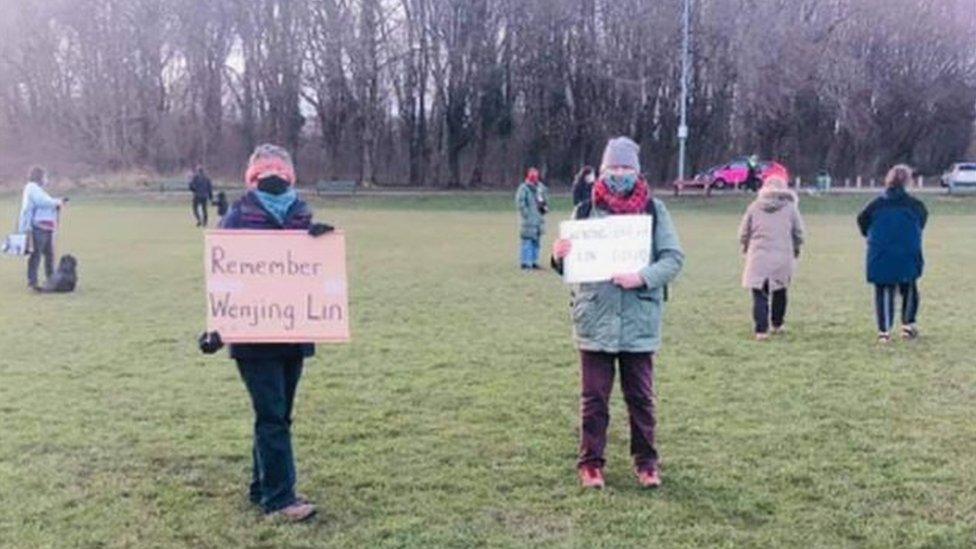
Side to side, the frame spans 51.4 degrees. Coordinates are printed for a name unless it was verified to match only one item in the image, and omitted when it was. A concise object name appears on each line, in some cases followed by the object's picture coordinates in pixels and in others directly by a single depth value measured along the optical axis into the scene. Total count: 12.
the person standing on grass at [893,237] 11.01
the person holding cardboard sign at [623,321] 5.92
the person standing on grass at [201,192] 31.47
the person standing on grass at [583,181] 16.81
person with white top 15.91
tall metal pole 52.08
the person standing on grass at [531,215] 18.97
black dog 15.55
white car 51.08
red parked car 51.78
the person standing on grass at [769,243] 11.26
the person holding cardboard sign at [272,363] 5.49
